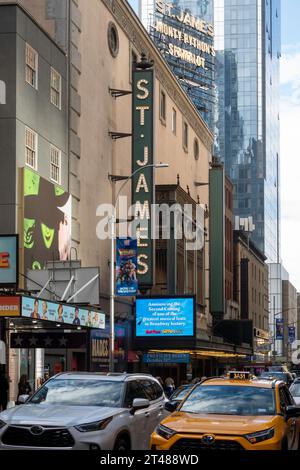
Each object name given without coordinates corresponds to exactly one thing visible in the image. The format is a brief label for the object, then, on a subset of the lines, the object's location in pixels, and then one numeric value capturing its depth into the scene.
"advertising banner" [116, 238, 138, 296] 38.56
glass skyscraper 190.88
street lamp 32.62
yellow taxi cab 13.00
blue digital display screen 47.34
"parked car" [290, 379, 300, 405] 24.56
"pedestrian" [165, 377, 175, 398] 40.19
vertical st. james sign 45.84
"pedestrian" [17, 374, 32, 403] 29.55
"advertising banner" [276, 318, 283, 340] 108.19
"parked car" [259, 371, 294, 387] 40.20
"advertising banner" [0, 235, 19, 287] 28.27
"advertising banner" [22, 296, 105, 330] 25.11
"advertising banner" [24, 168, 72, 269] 32.47
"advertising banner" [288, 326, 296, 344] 119.63
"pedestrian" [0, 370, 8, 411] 27.28
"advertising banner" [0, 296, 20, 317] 24.33
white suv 13.38
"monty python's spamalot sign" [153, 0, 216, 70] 110.75
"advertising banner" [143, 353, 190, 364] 49.91
